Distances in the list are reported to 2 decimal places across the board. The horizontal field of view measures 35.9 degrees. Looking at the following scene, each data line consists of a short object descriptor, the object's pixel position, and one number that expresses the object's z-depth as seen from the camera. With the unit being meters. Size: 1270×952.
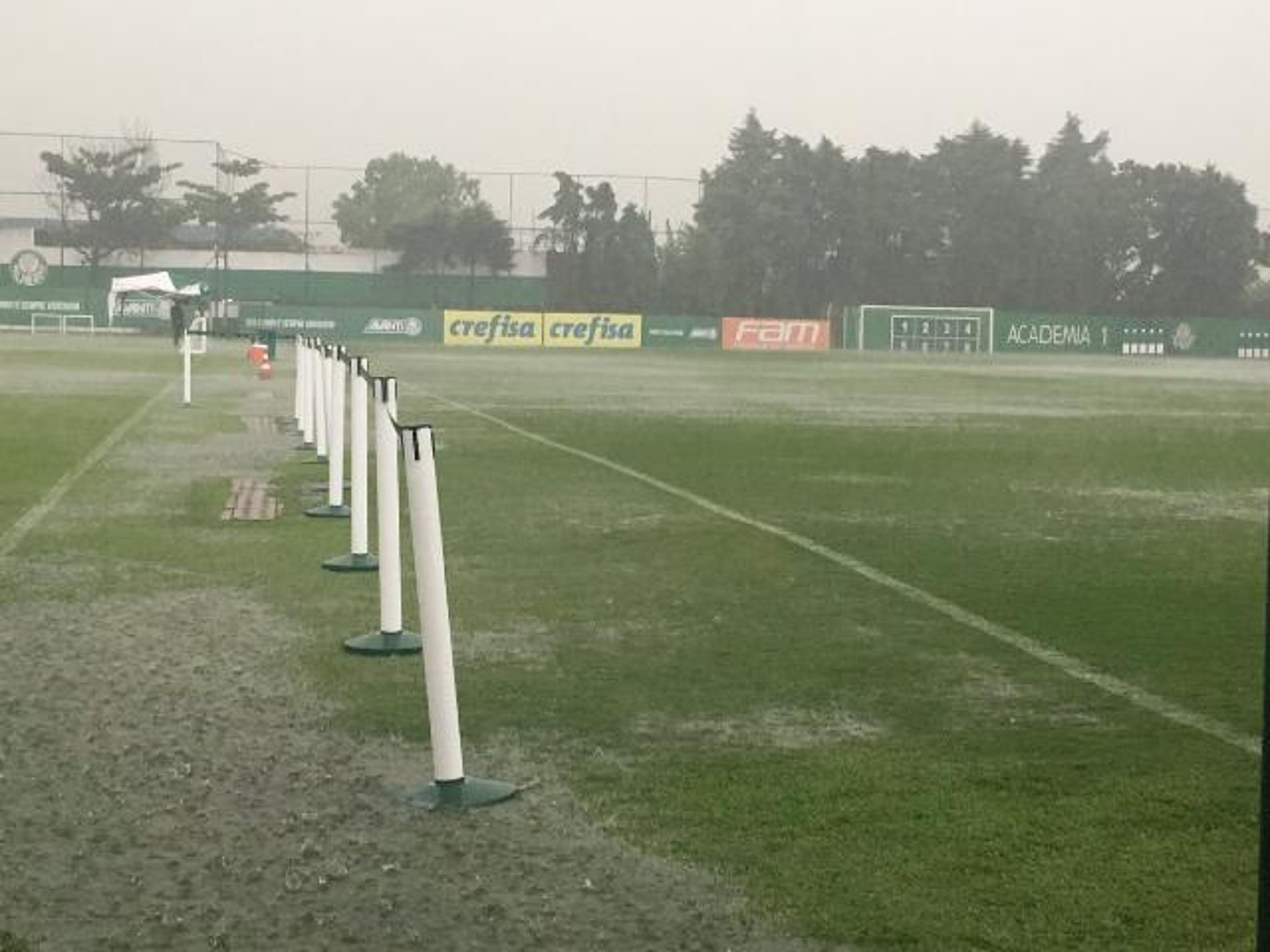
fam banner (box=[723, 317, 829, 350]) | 82.94
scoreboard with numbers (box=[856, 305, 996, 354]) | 85.00
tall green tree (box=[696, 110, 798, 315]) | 95.75
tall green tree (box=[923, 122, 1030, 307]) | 98.94
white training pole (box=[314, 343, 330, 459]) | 17.45
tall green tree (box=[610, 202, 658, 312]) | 92.94
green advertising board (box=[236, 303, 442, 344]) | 77.25
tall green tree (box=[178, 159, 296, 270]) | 98.25
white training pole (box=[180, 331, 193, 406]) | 26.34
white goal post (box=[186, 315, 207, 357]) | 29.53
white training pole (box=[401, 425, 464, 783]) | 5.73
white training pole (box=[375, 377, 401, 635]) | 7.88
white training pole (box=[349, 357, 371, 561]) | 10.30
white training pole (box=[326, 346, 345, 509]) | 13.60
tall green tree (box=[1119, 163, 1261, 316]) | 96.12
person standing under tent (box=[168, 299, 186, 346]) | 45.03
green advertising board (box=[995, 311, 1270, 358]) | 87.31
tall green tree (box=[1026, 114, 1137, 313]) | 97.94
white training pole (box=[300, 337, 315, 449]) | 20.39
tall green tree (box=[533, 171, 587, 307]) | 92.50
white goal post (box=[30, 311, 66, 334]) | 78.12
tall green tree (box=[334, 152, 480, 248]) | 108.19
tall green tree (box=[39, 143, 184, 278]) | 93.50
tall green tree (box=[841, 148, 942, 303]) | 97.94
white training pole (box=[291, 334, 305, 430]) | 21.42
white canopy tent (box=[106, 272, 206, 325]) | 51.88
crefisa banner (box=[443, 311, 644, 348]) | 77.25
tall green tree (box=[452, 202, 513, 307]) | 92.12
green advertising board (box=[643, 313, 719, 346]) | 81.50
